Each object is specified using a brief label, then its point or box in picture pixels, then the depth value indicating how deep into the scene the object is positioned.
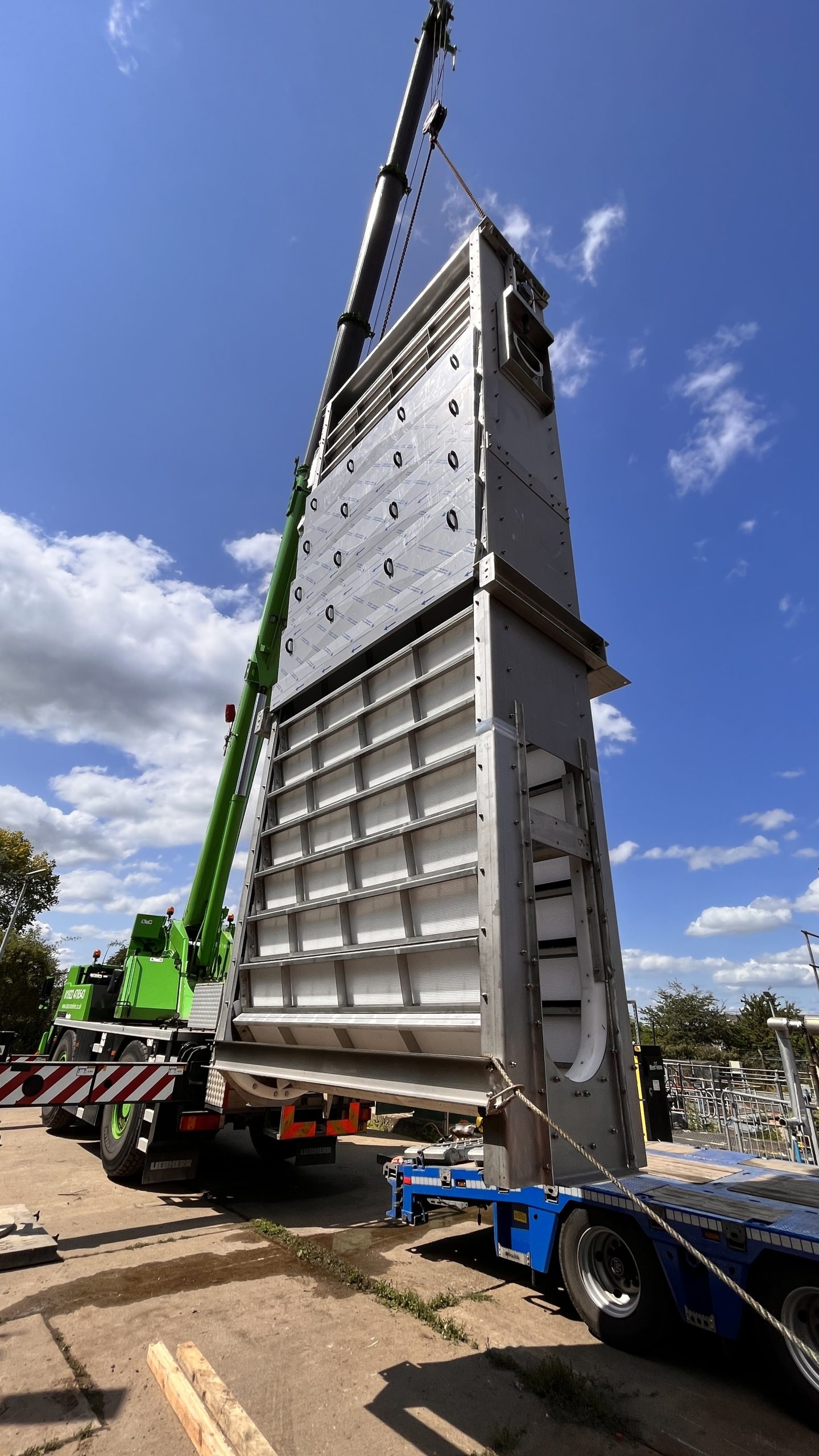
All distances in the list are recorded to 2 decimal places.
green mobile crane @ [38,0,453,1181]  7.10
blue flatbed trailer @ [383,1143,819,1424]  3.32
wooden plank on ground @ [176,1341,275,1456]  2.55
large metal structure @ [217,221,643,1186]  3.07
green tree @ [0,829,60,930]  31.62
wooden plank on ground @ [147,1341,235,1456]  2.63
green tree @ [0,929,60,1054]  28.11
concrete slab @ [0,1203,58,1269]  4.98
